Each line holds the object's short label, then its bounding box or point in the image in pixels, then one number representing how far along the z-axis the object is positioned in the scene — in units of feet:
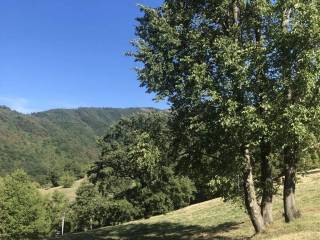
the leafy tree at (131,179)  100.82
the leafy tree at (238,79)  38.16
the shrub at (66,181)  331.09
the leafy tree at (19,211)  133.27
